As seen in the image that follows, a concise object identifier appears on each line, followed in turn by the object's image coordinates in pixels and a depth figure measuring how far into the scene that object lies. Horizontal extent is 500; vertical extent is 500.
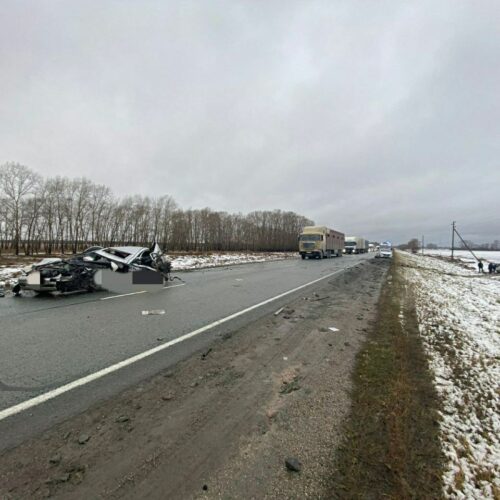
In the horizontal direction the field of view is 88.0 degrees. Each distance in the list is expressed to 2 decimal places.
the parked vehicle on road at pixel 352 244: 63.22
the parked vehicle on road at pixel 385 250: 43.22
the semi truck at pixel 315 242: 33.62
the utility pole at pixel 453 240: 43.38
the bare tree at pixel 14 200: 45.85
